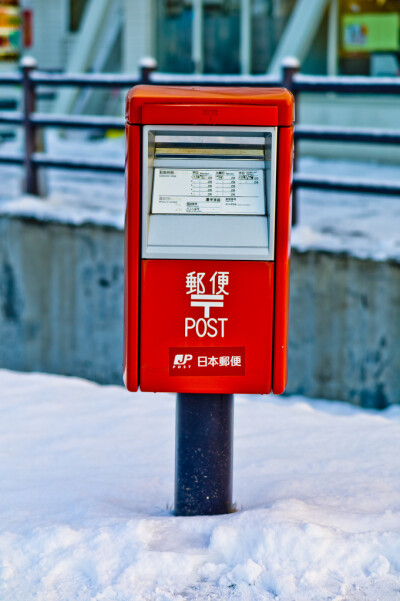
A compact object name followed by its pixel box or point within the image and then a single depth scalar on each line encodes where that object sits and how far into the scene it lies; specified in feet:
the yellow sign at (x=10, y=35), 64.34
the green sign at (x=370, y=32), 43.47
